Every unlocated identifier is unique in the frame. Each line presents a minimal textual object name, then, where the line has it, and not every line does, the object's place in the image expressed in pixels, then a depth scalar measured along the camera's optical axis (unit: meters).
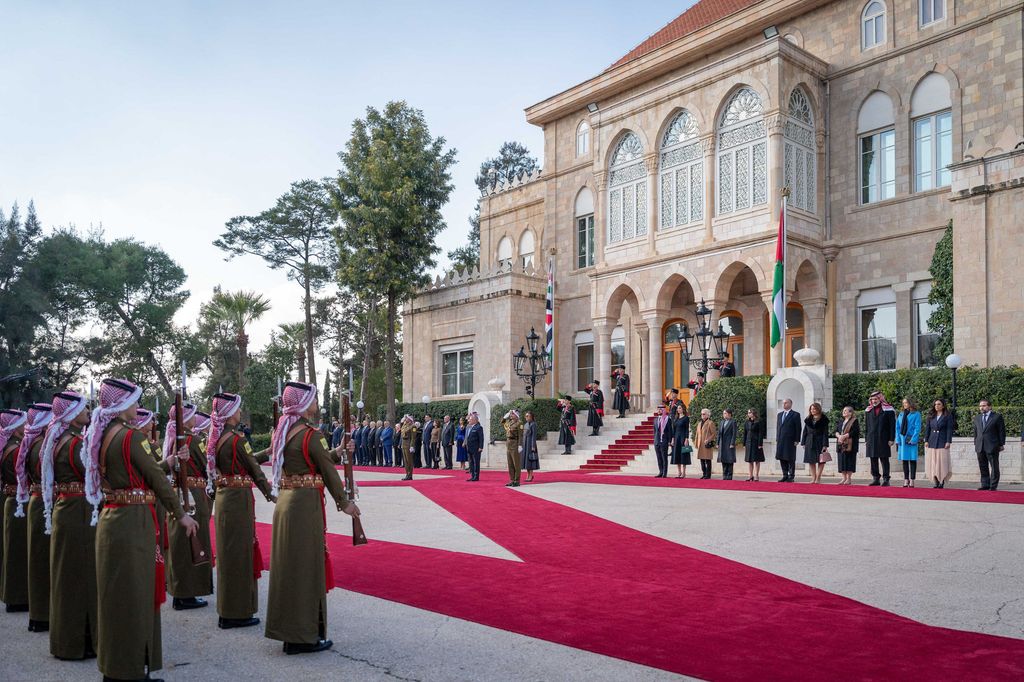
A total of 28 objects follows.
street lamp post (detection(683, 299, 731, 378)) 22.14
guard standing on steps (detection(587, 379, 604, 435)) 25.11
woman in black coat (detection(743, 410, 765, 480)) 18.02
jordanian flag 21.64
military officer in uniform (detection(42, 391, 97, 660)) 5.90
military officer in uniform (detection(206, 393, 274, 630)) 6.68
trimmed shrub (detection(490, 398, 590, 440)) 26.00
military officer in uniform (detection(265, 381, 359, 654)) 5.87
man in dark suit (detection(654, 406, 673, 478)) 19.53
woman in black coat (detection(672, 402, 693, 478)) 19.30
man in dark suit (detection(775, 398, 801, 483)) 17.14
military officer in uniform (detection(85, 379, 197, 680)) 5.20
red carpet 5.43
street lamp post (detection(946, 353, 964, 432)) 16.73
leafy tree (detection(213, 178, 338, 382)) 45.59
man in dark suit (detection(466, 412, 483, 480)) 21.03
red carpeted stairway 22.40
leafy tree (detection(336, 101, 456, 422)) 32.19
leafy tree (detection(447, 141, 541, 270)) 53.88
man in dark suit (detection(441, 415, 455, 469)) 25.53
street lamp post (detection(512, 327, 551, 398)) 25.75
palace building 20.22
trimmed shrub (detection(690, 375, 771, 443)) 19.95
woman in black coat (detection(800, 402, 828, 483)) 16.59
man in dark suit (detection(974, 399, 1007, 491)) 14.29
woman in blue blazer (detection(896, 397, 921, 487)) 15.37
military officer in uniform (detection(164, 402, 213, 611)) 7.42
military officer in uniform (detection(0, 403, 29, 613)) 7.29
